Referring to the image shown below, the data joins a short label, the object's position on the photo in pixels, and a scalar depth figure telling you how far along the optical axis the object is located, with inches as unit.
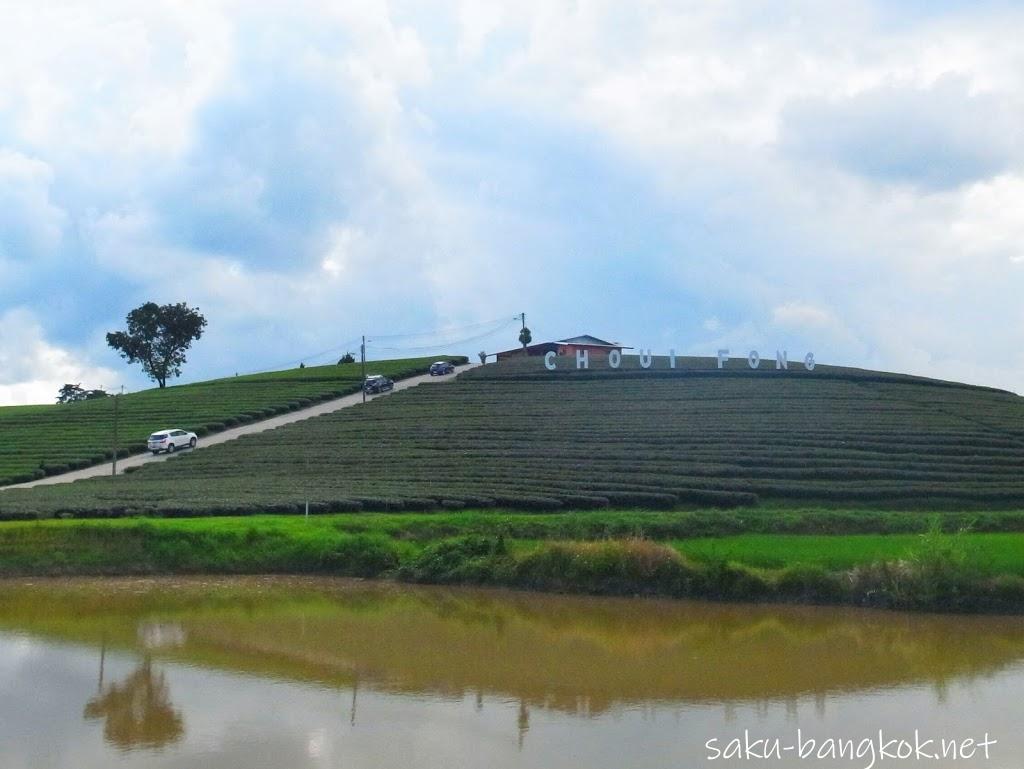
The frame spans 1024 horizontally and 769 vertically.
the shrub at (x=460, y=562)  1122.7
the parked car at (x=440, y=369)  3239.2
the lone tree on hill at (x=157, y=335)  3858.3
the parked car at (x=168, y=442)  2231.8
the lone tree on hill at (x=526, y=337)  3779.5
